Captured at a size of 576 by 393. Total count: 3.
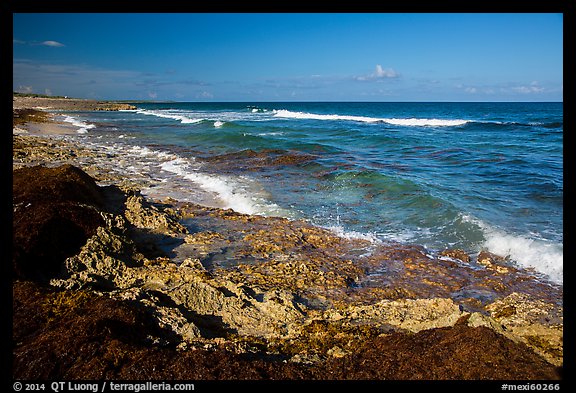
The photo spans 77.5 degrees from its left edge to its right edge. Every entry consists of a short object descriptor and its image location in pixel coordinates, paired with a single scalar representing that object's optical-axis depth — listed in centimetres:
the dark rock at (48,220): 458
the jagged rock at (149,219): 778
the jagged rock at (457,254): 739
